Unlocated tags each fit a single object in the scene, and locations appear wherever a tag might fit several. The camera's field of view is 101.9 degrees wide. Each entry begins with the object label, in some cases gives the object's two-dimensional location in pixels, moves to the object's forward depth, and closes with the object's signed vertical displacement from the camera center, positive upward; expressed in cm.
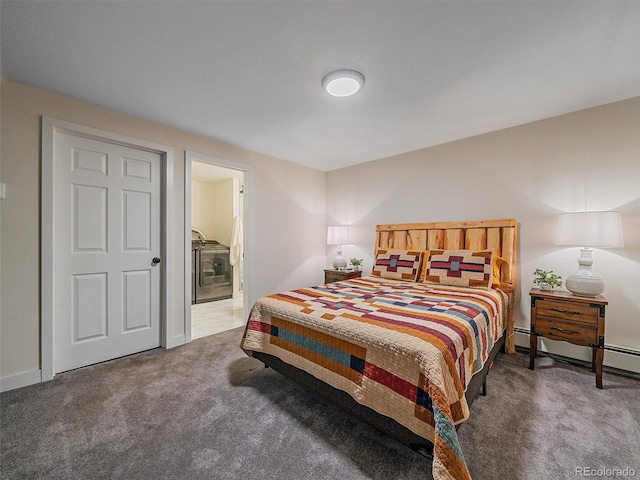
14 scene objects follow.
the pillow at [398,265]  303 -31
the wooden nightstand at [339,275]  380 -54
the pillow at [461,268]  258 -30
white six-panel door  224 -14
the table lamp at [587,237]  206 +3
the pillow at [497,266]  272 -28
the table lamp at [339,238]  400 +1
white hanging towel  513 -7
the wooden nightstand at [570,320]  203 -66
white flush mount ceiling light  186 +117
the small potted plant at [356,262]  403 -37
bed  119 -59
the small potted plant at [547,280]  243 -37
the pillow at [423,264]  307 -30
